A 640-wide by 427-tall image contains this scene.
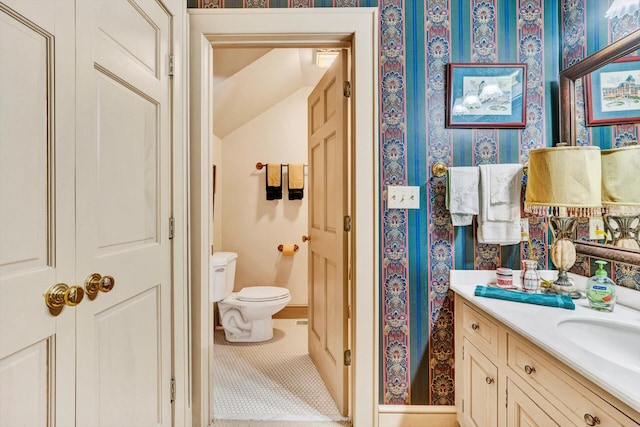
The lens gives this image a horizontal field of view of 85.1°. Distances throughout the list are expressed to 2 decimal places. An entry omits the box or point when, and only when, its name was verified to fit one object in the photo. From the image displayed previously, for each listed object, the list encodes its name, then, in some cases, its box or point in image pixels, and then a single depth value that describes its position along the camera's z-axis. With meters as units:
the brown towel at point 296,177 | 3.29
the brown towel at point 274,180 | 3.31
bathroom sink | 1.09
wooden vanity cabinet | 0.84
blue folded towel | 1.29
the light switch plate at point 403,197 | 1.70
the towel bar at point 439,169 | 1.69
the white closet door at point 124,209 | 1.00
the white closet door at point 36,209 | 0.77
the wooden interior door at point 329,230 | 1.81
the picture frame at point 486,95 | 1.70
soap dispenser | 1.25
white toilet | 2.77
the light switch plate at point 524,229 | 1.68
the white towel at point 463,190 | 1.62
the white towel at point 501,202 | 1.62
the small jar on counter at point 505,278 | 1.58
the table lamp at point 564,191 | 1.31
